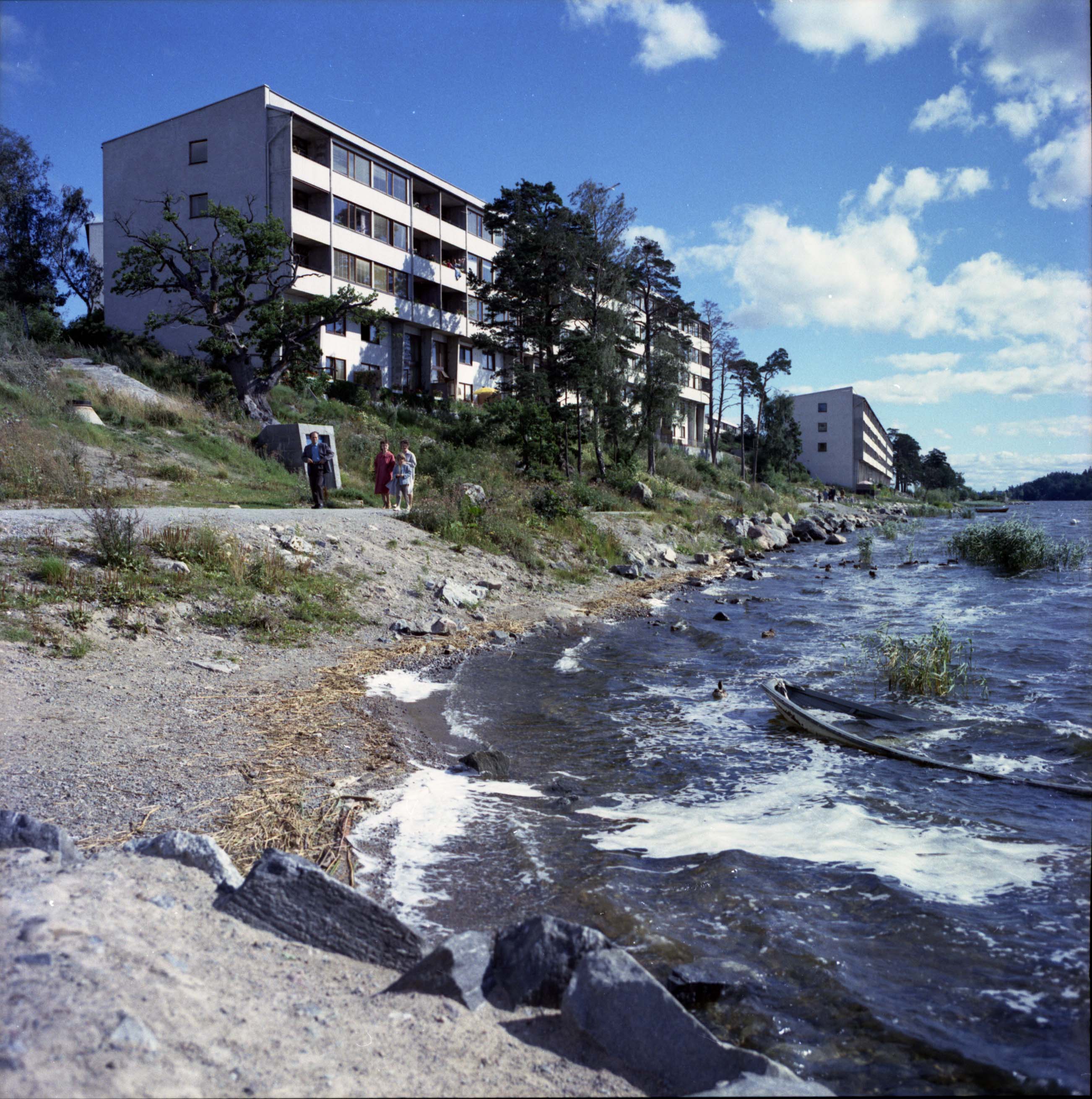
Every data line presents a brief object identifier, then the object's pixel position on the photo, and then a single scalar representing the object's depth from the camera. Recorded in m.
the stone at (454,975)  3.42
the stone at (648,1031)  3.02
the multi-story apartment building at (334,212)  38.78
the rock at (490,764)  7.06
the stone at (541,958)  3.46
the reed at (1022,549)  26.28
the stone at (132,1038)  2.58
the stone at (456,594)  14.49
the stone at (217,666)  9.20
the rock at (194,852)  4.07
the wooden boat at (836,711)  7.31
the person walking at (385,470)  20.17
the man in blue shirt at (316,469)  19.67
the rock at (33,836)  3.96
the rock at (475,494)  19.89
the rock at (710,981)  3.91
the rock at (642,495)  35.88
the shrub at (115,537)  10.80
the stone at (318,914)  3.69
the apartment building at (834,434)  97.06
